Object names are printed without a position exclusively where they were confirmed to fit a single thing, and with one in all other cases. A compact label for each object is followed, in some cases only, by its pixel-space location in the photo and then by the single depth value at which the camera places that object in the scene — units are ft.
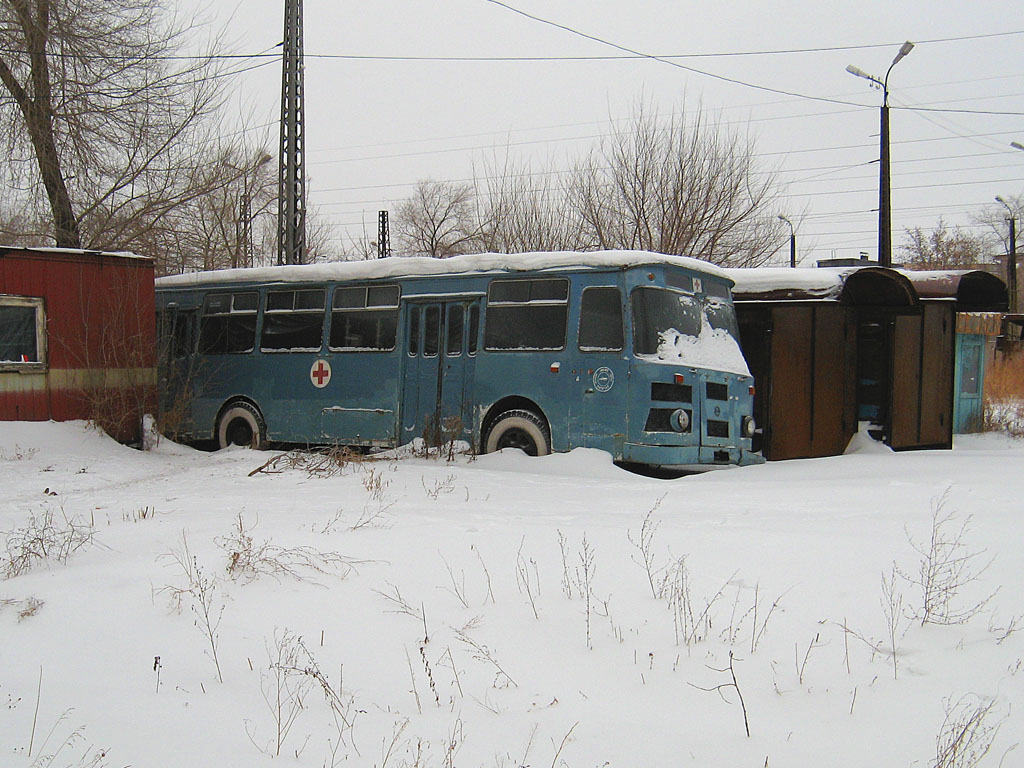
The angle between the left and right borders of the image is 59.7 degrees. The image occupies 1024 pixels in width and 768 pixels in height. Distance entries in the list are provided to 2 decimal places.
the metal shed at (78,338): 38.73
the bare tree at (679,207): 73.97
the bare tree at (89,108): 52.60
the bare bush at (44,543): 18.24
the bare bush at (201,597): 14.61
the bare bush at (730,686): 13.02
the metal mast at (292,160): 54.70
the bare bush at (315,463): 31.99
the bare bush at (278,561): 17.31
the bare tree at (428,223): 150.71
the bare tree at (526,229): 81.20
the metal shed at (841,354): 43.24
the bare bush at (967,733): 11.10
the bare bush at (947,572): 15.44
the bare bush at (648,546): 17.59
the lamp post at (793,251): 94.61
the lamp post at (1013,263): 118.32
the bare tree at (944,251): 182.40
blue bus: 33.35
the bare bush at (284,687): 11.97
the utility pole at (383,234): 116.98
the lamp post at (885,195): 60.23
